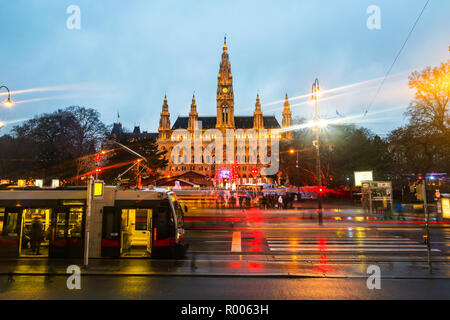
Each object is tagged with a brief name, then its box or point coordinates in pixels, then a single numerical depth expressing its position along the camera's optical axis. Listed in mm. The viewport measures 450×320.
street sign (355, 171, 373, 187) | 32278
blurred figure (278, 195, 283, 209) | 32781
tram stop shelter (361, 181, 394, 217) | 26453
